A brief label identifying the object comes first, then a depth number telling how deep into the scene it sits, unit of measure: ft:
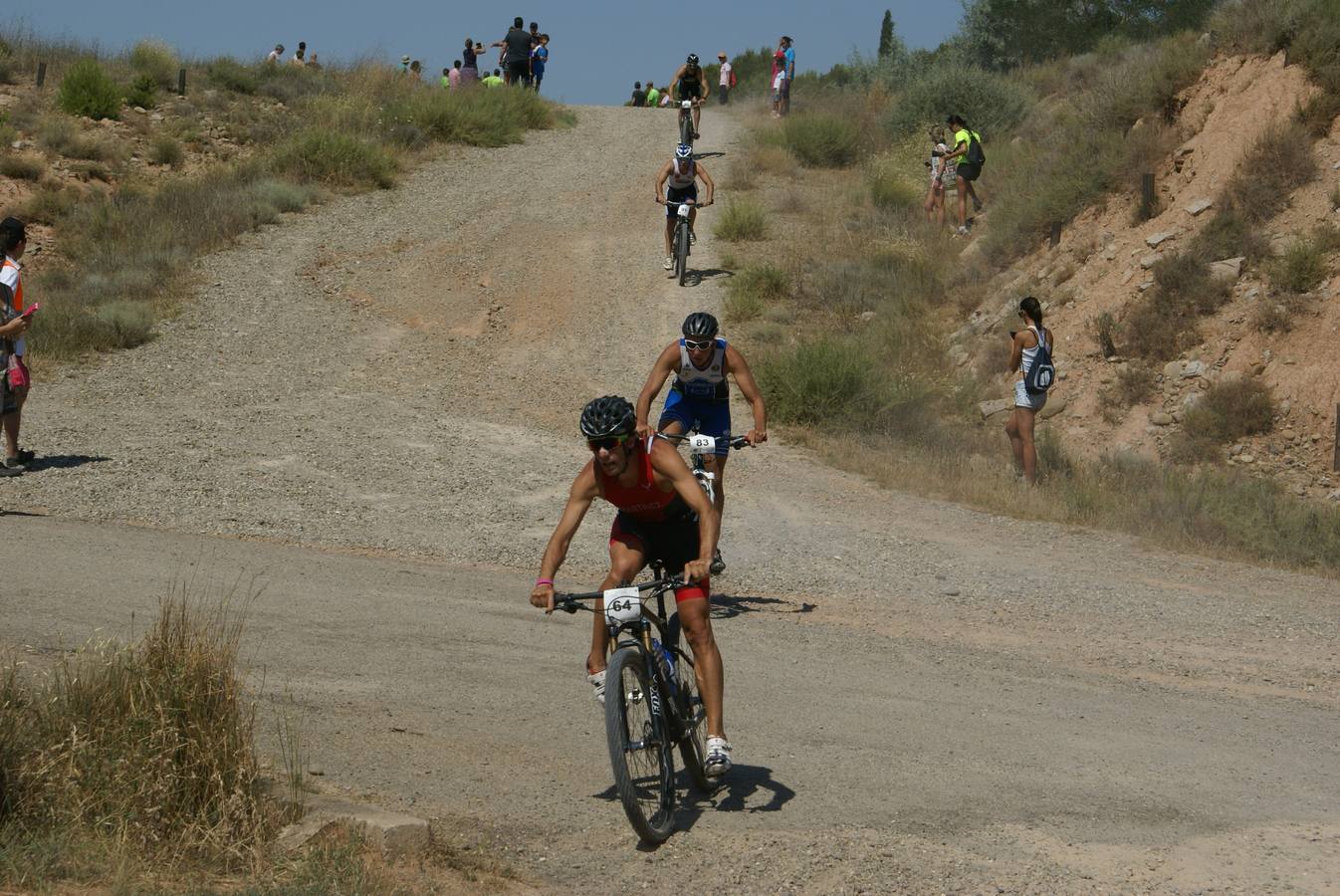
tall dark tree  244.22
